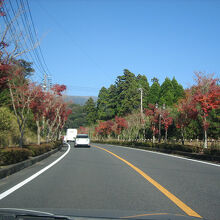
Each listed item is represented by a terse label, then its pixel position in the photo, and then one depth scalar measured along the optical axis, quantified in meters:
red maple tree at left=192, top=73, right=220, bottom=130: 23.45
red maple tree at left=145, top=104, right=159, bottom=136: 41.44
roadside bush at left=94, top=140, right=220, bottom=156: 17.39
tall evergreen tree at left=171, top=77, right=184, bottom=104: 78.45
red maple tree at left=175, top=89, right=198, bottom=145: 25.91
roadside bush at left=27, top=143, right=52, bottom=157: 16.03
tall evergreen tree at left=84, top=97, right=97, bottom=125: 108.00
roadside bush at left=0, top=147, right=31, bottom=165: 10.84
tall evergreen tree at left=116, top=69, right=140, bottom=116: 77.00
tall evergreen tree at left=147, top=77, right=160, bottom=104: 81.25
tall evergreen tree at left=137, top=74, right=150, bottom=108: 83.74
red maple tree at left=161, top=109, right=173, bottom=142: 40.56
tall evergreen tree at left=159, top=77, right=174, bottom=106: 76.25
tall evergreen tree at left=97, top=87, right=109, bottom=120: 93.70
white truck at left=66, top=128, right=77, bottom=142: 70.62
